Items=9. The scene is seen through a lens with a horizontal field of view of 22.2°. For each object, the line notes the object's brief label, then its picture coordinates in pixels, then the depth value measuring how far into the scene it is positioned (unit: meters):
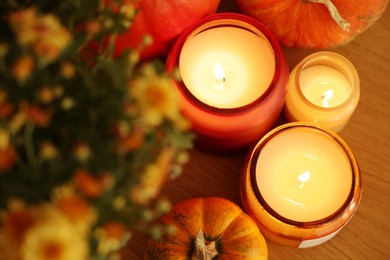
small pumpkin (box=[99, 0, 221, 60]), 0.80
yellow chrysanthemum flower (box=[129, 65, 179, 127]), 0.61
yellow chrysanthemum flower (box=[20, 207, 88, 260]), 0.55
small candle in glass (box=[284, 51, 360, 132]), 0.81
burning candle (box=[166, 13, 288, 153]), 0.78
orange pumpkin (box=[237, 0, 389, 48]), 0.82
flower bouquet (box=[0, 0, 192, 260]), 0.58
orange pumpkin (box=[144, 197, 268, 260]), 0.77
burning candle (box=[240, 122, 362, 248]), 0.78
